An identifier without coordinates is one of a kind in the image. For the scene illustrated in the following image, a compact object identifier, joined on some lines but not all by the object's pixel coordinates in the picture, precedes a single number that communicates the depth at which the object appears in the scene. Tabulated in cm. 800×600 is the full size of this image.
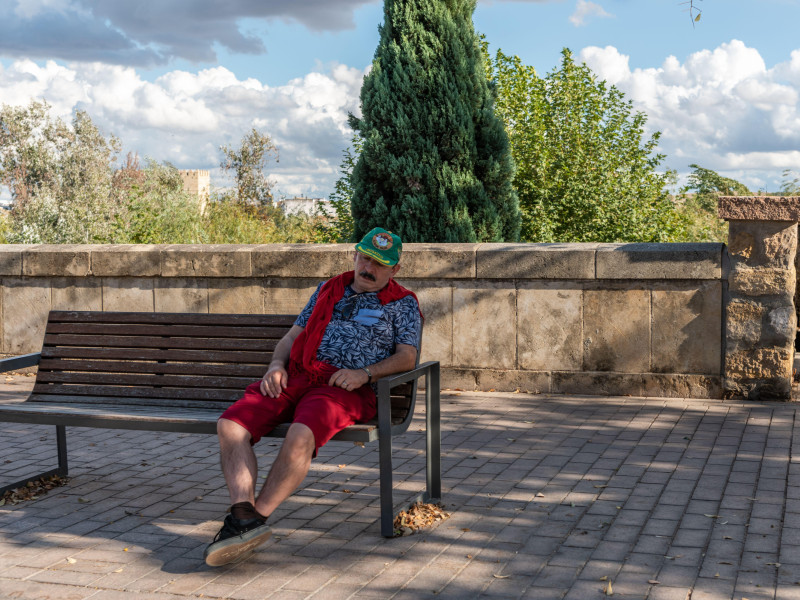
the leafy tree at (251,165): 3606
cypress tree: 1138
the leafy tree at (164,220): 1338
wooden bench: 458
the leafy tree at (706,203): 2141
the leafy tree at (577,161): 1544
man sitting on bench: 391
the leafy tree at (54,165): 2578
